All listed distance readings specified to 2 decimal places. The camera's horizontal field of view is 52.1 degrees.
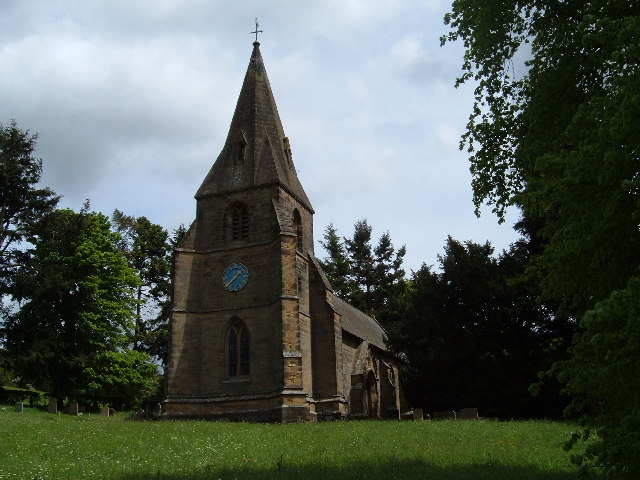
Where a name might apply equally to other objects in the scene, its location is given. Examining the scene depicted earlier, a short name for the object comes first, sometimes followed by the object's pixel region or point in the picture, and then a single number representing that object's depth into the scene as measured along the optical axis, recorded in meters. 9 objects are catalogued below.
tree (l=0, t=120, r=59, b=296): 34.75
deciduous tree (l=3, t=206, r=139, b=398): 33.50
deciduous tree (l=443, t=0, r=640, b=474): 7.48
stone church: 25.86
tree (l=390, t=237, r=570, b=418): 25.11
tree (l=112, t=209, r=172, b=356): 44.09
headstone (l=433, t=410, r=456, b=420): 23.88
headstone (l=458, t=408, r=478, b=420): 22.85
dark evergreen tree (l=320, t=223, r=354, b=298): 56.84
